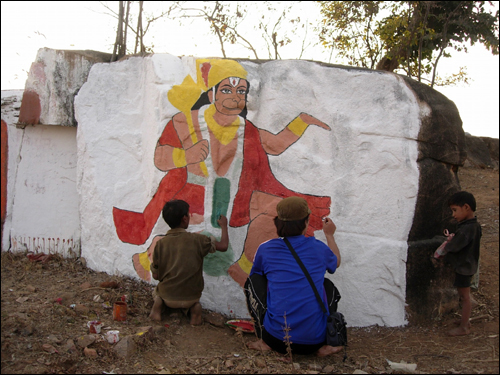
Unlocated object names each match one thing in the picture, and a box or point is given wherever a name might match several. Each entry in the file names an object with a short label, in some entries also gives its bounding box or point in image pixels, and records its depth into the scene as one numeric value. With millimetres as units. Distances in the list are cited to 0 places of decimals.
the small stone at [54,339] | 2600
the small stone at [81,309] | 3094
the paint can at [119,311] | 3062
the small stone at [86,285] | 3550
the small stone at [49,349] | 2483
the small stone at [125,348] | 2592
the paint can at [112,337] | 2693
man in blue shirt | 2605
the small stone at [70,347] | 2526
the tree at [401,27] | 7125
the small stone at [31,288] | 3420
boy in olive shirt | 3131
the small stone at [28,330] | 2611
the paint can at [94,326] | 2824
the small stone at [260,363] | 2584
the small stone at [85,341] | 2604
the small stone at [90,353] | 2539
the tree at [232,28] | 7395
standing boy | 3145
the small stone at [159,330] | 2948
